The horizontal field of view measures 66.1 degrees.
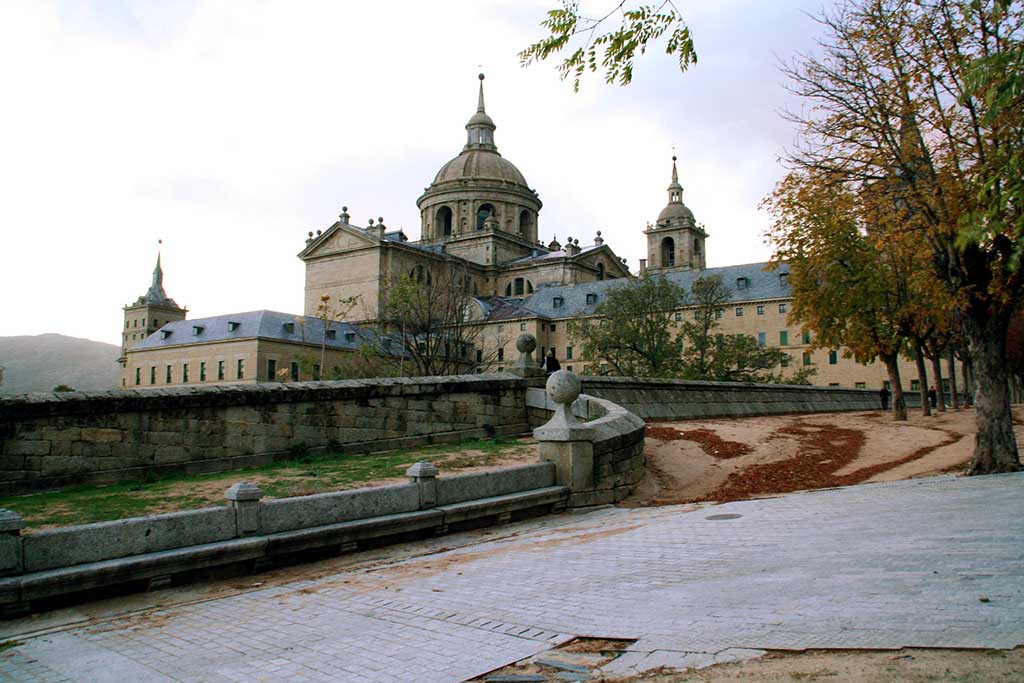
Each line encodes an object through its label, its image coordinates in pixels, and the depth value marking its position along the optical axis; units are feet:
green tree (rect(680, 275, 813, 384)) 140.46
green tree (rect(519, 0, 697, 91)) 24.23
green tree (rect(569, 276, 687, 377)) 142.82
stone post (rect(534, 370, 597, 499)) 40.16
